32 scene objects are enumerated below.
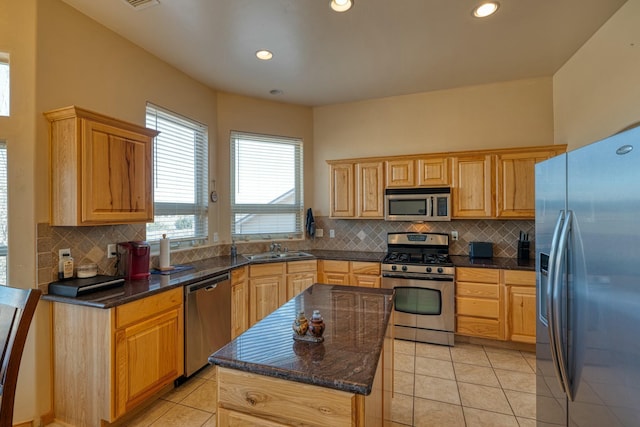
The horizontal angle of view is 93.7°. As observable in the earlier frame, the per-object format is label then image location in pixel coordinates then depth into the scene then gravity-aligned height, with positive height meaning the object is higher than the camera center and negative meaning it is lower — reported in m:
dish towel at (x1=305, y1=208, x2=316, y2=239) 4.38 -0.14
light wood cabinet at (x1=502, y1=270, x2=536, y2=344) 3.08 -0.95
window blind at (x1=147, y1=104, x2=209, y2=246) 3.09 +0.40
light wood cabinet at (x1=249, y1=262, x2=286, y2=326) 3.45 -0.88
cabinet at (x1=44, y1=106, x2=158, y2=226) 2.07 +0.34
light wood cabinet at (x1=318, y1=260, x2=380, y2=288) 3.66 -0.73
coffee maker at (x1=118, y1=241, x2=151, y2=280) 2.51 -0.38
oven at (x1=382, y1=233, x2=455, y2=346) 3.32 -0.94
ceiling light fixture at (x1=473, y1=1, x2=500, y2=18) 2.26 +1.58
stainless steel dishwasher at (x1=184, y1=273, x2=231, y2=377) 2.57 -0.97
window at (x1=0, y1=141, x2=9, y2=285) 2.04 -0.07
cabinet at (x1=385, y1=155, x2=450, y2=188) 3.63 +0.52
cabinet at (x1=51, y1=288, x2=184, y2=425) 1.94 -0.98
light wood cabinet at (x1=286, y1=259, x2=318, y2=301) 3.70 -0.77
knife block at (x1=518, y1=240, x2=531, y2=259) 3.51 -0.42
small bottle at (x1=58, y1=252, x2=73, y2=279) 2.17 -0.38
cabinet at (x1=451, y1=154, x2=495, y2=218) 3.44 +0.32
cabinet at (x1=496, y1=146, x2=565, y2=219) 3.27 +0.36
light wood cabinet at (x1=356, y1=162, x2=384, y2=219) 3.89 +0.31
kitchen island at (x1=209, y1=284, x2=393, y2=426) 1.00 -0.56
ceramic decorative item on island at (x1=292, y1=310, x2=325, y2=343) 1.28 -0.49
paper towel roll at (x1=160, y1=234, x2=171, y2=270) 2.88 -0.36
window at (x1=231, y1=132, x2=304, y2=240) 4.05 +0.38
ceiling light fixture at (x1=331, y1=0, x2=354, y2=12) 2.22 +1.57
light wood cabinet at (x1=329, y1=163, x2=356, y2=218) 4.03 +0.31
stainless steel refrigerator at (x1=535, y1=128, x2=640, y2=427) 1.00 -0.28
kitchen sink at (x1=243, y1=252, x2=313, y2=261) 3.69 -0.53
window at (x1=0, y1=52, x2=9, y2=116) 2.06 +0.91
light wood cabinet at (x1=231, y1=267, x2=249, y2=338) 3.16 -0.95
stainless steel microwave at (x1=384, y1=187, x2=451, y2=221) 3.58 +0.12
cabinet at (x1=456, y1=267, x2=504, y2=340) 3.19 -0.97
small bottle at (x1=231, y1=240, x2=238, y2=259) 3.82 -0.47
